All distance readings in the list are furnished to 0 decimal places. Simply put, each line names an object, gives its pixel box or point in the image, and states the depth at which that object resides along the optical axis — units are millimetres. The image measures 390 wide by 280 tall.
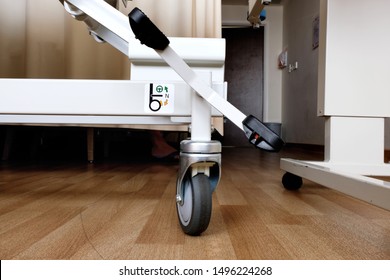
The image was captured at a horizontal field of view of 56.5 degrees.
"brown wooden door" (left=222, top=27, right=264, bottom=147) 5059
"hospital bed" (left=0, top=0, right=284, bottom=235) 586
